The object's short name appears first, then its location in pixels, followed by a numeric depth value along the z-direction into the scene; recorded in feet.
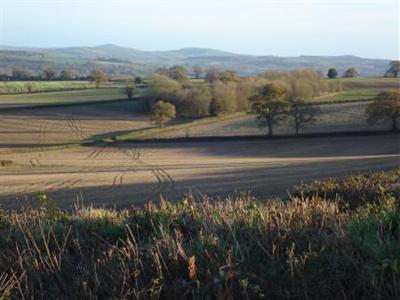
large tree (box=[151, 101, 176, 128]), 264.11
